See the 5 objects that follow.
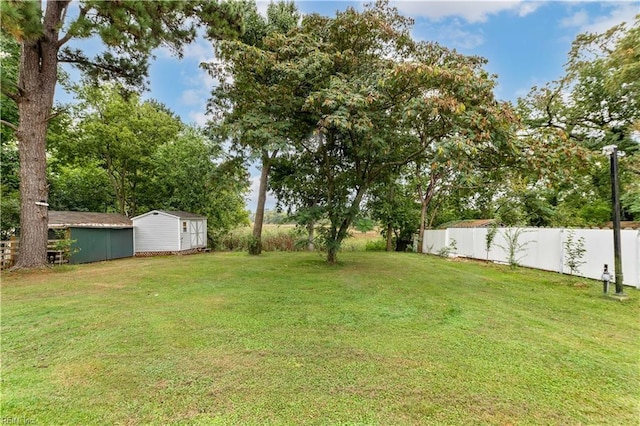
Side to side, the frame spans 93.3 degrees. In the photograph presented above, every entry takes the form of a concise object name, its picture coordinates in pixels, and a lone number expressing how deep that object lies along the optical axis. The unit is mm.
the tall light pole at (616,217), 5250
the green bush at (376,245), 18422
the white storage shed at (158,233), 15031
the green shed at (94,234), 11367
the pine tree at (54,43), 7344
